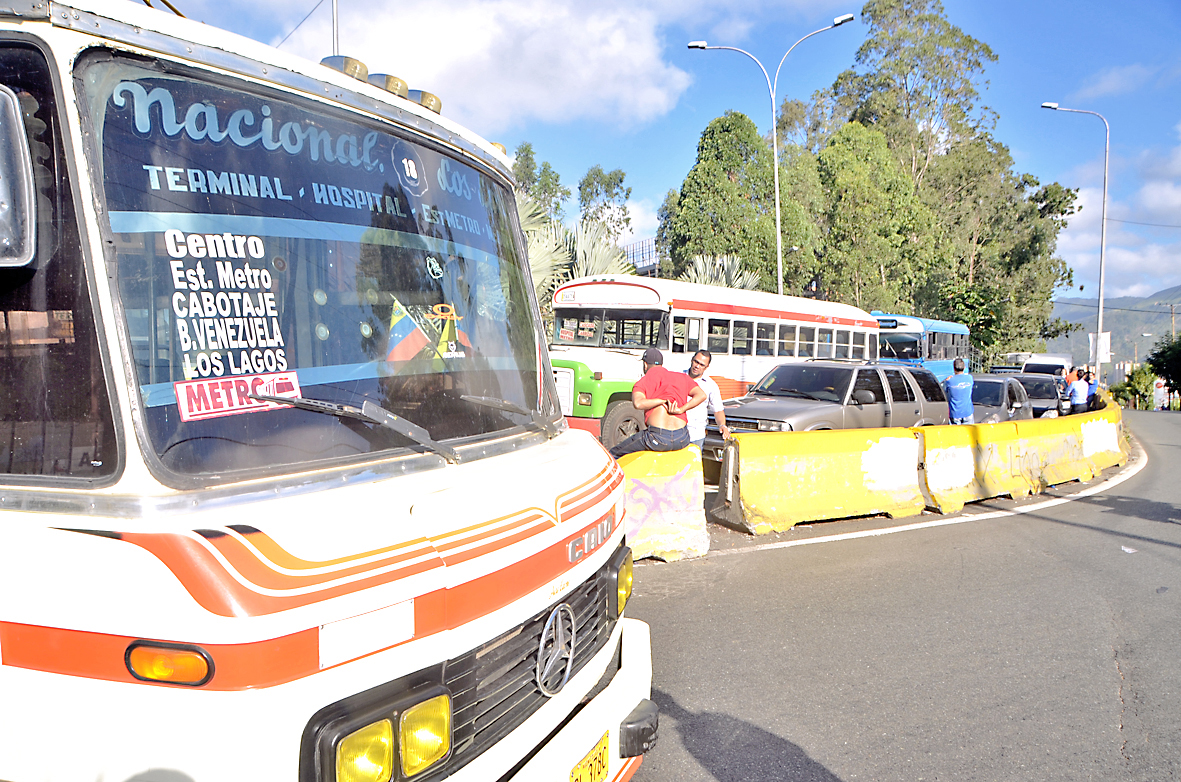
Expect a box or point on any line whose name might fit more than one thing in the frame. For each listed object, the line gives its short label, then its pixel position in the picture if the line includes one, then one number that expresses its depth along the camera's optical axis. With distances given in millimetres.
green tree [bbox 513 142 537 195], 33062
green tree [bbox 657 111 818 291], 29516
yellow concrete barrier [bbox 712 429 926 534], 7875
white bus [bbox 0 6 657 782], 1593
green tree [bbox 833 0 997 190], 48688
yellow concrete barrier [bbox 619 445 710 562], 6645
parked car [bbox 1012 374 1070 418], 19562
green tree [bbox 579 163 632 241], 42844
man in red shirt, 7434
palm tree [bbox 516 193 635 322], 16234
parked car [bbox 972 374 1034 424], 15148
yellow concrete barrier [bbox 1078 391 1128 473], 13261
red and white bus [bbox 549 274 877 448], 12086
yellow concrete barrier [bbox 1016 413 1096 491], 11242
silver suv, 10062
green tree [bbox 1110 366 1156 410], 50906
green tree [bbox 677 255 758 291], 23453
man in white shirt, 8773
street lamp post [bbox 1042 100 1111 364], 29922
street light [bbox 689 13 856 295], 20559
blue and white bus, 25061
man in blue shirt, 12867
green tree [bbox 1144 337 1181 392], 52156
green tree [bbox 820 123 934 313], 38500
